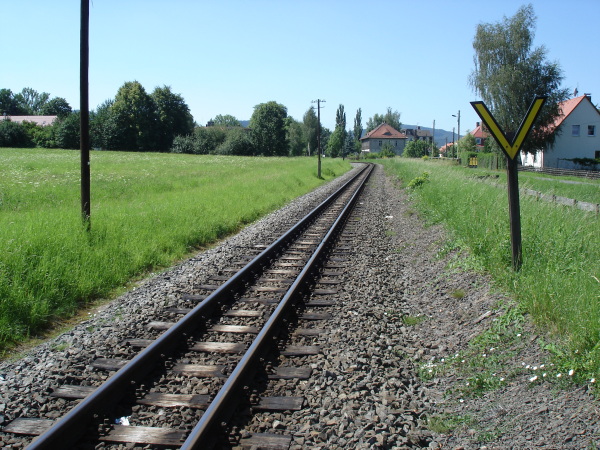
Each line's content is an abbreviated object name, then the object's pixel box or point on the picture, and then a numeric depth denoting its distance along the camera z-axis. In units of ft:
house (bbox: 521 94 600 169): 178.91
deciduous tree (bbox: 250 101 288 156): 353.51
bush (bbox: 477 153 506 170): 163.12
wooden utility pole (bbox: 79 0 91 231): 31.40
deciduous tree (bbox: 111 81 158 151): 292.81
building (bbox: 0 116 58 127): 372.17
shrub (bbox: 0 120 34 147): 258.98
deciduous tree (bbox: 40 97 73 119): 443.73
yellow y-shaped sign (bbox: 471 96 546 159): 18.63
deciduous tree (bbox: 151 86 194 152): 304.91
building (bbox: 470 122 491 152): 370.61
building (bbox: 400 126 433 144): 578.66
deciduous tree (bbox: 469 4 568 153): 142.10
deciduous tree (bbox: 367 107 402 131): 554.67
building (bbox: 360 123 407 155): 454.40
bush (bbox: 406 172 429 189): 73.03
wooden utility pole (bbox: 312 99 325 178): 126.35
